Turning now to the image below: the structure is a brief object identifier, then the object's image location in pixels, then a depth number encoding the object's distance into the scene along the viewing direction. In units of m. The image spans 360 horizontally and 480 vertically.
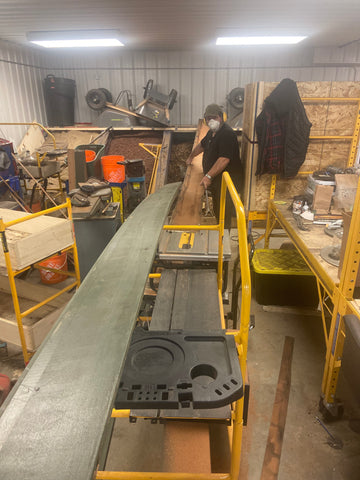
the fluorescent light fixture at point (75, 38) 6.15
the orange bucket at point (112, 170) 5.46
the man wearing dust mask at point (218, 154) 4.19
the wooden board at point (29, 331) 2.70
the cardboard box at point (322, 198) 3.39
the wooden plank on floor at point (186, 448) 1.48
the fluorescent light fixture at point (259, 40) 6.86
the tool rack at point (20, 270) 2.28
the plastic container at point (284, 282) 3.53
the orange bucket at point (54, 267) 3.81
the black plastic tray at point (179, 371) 1.16
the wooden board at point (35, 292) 3.09
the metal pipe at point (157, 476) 1.39
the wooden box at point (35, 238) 2.38
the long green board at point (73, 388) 0.87
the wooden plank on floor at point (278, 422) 2.04
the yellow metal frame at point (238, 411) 1.28
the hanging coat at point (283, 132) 3.69
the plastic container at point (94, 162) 5.89
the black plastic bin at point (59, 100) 8.64
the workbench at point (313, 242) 2.32
